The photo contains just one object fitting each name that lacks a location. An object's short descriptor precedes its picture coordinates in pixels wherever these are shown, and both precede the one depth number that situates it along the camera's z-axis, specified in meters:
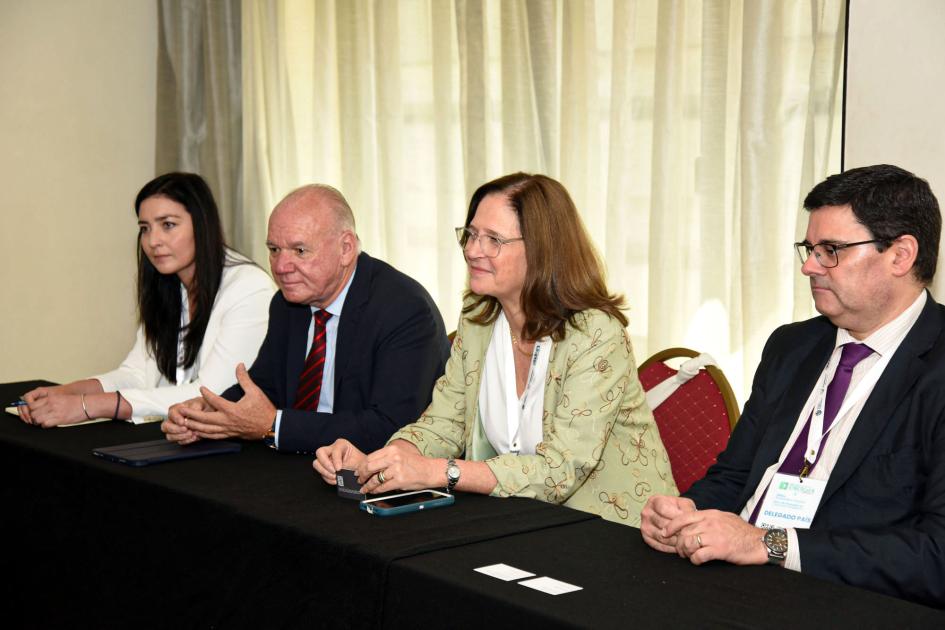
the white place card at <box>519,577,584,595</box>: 1.44
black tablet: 2.31
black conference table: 1.41
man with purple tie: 1.64
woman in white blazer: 3.28
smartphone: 1.86
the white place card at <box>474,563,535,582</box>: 1.50
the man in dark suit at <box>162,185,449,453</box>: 2.77
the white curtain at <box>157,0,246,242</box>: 5.08
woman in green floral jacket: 2.25
